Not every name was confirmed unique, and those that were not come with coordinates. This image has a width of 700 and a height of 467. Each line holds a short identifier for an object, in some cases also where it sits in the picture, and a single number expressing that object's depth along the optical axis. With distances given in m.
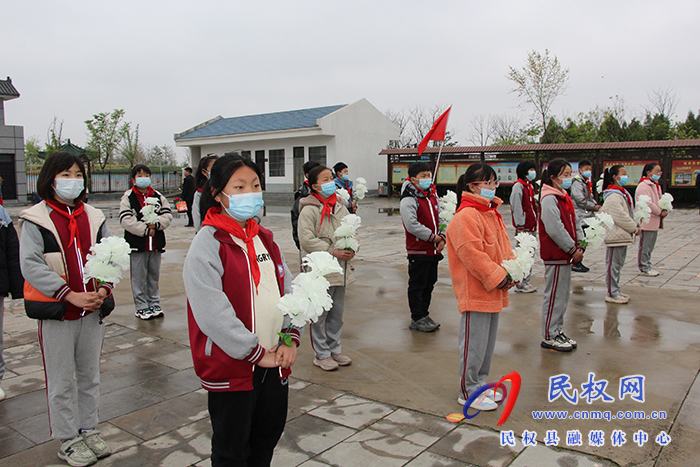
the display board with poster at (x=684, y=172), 19.09
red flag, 7.14
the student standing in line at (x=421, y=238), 5.26
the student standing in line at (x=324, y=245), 4.46
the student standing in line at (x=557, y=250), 4.67
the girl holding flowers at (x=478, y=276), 3.50
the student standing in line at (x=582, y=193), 8.27
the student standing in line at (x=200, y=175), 5.84
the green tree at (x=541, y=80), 31.23
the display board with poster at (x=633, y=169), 19.95
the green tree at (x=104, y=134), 35.62
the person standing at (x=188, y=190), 14.37
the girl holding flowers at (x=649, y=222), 7.93
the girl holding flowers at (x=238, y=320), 2.07
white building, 28.68
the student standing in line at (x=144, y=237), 5.80
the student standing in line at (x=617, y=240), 6.38
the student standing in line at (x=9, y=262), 3.82
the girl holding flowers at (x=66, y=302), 2.91
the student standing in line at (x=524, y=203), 7.11
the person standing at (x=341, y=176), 7.32
